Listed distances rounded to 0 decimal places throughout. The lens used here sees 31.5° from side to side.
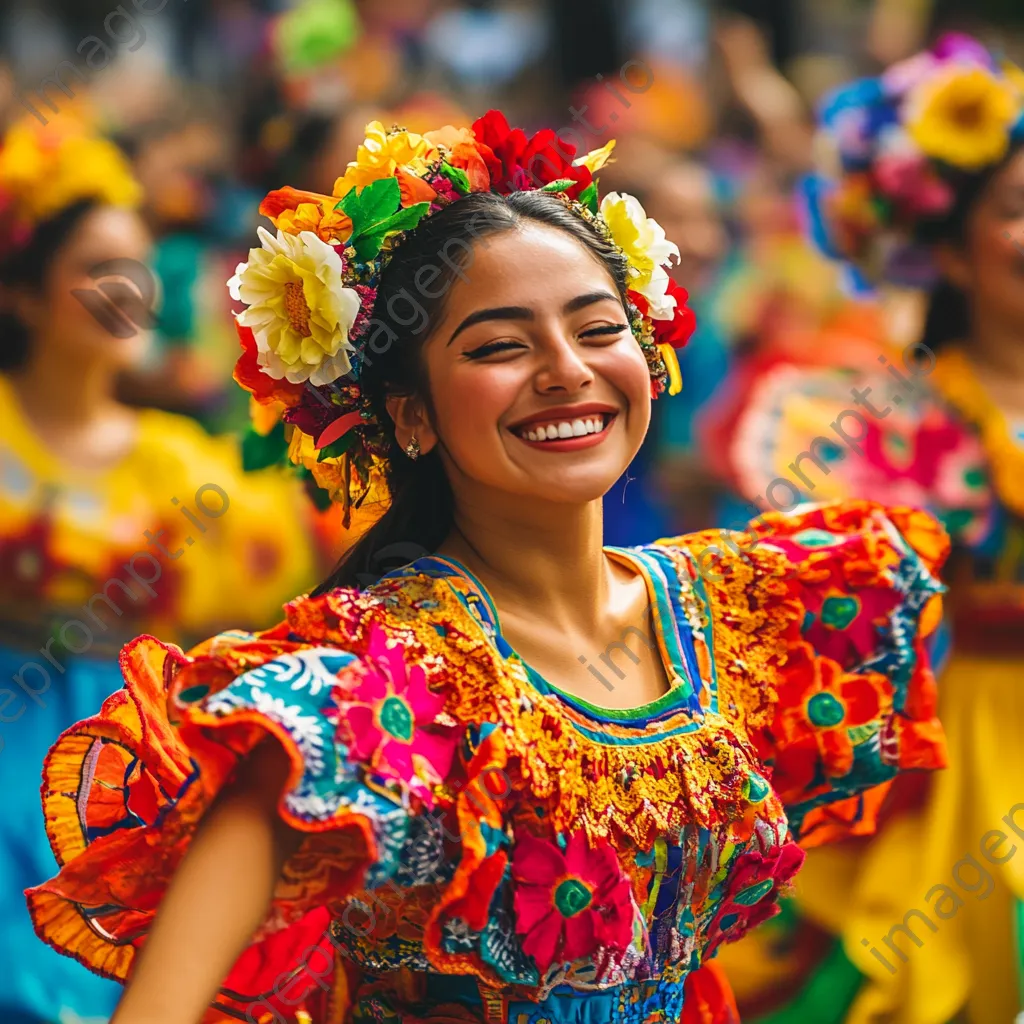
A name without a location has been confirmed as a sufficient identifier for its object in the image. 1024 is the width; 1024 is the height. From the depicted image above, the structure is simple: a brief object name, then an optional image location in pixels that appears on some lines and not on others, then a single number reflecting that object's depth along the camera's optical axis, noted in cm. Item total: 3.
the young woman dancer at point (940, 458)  372
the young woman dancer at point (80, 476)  446
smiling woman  197
